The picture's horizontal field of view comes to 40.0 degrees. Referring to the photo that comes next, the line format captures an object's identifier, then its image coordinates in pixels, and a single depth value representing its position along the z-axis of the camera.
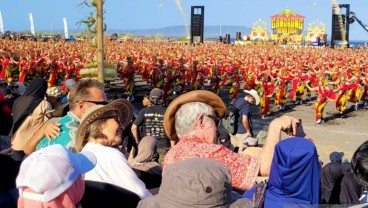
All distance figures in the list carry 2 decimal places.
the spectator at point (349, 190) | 3.51
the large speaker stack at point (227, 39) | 50.08
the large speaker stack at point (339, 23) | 37.34
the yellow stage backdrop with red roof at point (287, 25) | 70.75
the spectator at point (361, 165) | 2.24
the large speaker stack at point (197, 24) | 36.26
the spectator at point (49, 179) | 1.75
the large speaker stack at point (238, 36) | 57.39
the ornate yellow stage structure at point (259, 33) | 65.47
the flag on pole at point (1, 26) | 64.73
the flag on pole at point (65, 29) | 64.28
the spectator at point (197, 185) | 1.78
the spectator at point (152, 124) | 5.36
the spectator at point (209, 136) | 2.47
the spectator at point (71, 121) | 3.02
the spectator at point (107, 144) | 2.34
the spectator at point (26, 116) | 4.09
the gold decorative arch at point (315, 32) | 64.50
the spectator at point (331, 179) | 4.09
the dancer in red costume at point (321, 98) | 13.91
